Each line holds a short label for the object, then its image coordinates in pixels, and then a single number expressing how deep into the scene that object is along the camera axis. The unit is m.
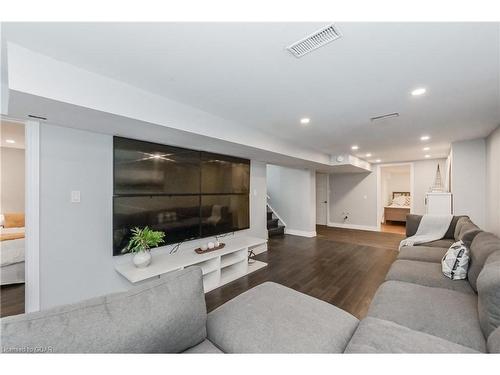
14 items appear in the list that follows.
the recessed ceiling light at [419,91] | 1.95
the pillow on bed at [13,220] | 4.09
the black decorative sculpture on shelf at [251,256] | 3.89
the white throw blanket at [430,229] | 3.40
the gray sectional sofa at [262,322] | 0.76
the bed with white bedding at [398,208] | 7.36
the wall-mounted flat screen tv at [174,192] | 2.49
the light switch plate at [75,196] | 2.18
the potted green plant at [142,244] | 2.38
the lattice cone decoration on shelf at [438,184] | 5.62
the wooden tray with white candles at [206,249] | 2.97
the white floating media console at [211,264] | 2.33
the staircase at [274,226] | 6.00
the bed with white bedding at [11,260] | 2.82
